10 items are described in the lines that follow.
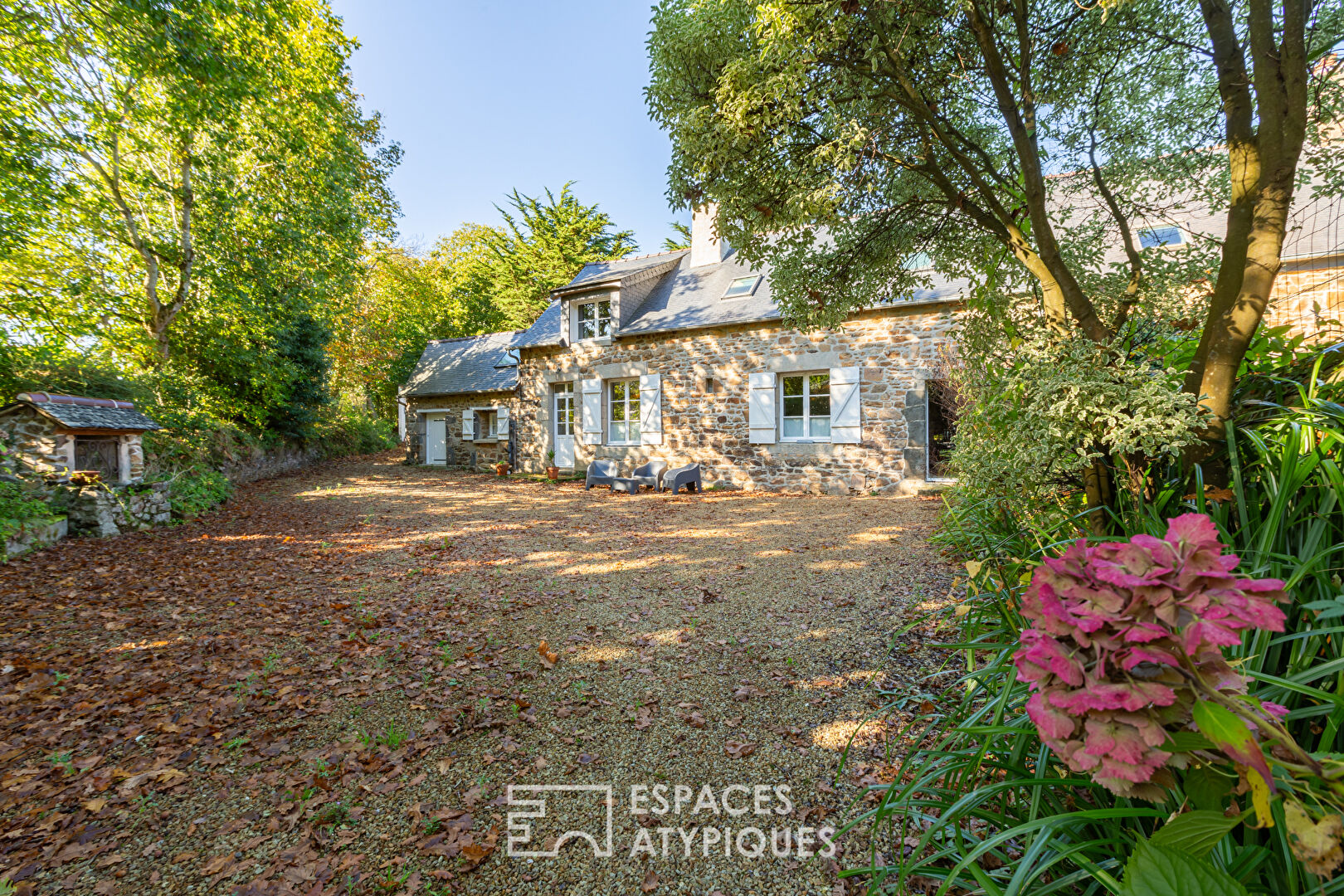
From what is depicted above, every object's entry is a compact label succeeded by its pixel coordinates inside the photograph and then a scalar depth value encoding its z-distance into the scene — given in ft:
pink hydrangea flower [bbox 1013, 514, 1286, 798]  2.18
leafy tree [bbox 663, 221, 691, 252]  74.33
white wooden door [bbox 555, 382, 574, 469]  43.57
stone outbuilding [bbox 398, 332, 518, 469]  51.70
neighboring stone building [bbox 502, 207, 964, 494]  30.45
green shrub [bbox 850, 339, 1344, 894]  3.31
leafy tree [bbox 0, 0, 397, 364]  18.35
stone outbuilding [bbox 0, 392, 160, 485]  20.36
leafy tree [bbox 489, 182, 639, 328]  73.77
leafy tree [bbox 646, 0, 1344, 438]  7.95
